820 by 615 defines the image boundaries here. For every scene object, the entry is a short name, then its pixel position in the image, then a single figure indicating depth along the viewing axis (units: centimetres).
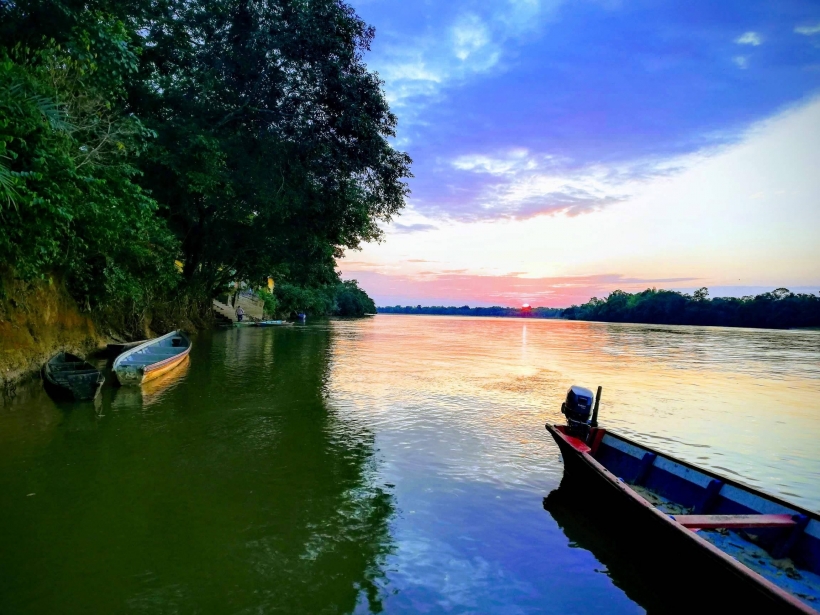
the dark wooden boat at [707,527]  372
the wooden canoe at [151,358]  1262
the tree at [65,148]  726
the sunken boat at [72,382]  1059
